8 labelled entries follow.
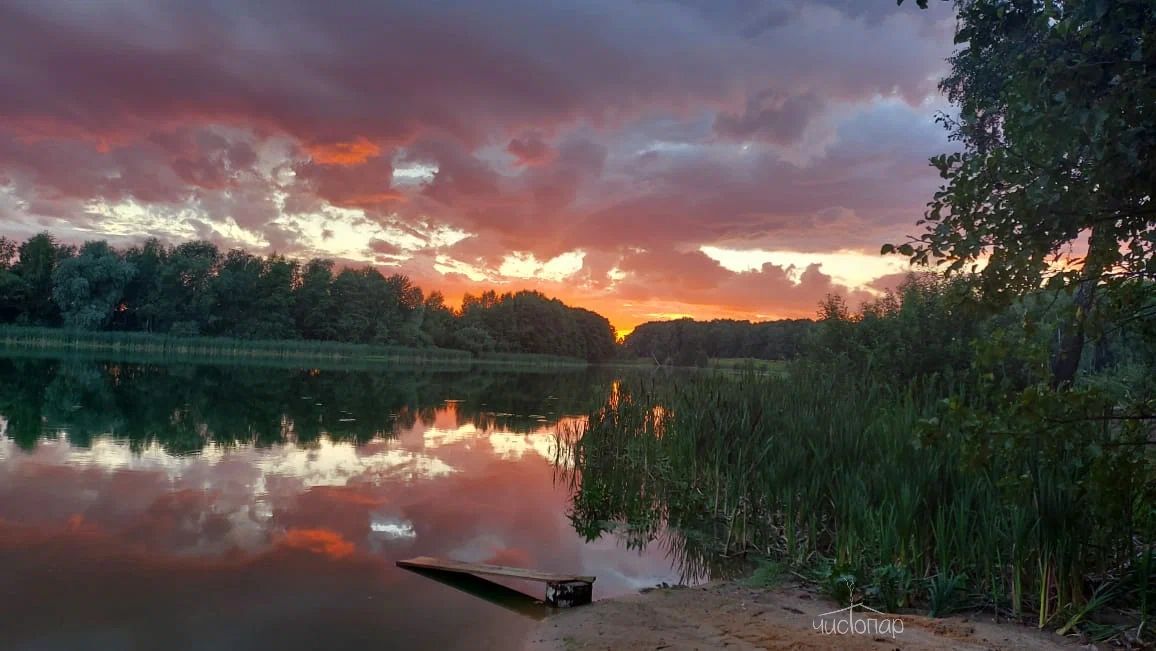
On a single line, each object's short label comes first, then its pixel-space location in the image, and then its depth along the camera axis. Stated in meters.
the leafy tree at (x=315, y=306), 77.25
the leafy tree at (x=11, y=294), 61.93
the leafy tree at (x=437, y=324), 91.36
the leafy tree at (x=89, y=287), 60.44
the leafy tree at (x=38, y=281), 64.44
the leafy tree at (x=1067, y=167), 2.83
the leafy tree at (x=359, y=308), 78.19
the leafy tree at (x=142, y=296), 67.00
